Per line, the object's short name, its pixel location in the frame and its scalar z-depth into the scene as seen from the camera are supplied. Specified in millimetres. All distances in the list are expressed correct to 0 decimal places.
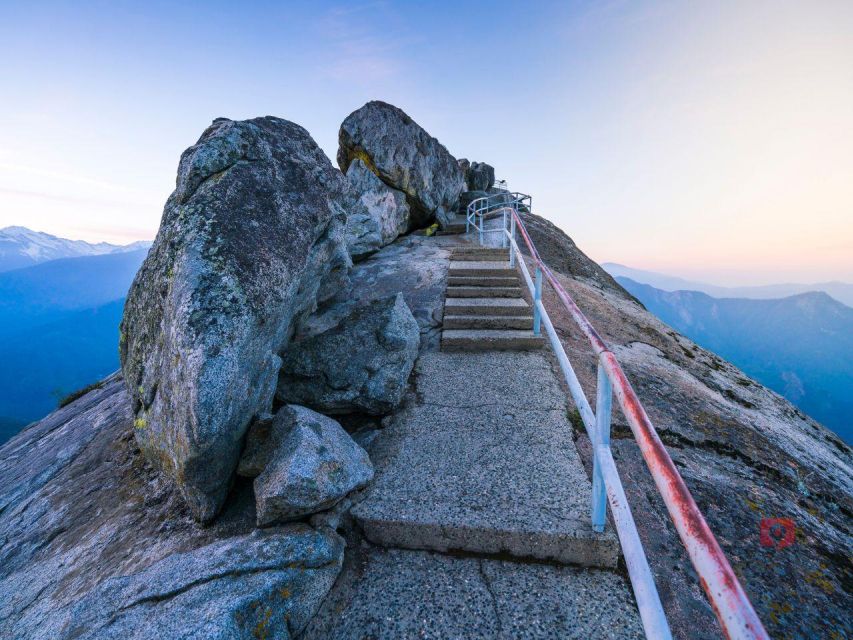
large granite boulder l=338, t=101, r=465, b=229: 11000
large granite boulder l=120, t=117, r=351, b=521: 2639
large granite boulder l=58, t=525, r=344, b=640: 1899
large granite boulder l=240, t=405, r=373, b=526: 2373
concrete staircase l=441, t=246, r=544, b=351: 5305
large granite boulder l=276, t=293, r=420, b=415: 3850
